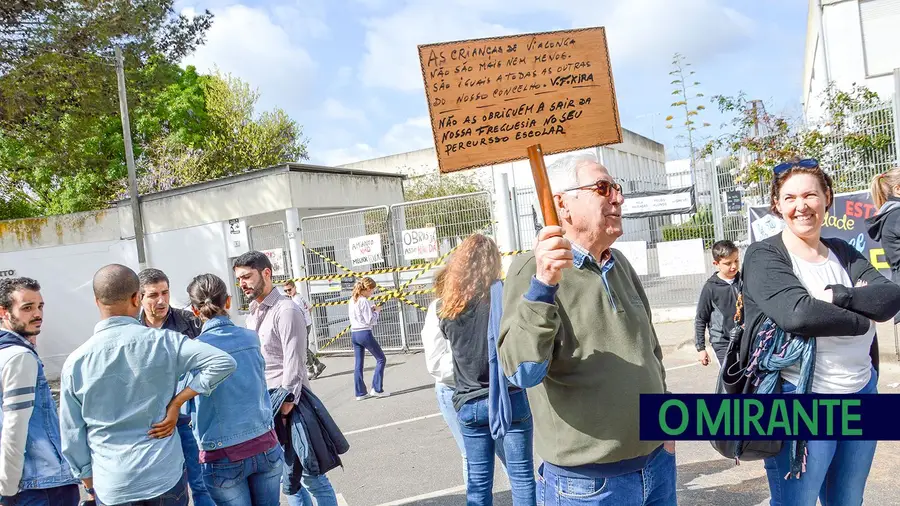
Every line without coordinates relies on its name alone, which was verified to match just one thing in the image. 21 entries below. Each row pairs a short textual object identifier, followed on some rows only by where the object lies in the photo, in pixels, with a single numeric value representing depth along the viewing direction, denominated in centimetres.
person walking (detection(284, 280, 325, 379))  1112
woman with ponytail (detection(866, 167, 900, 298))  499
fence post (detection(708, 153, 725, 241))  1112
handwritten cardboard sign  231
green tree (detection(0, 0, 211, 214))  1323
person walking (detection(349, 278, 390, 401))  938
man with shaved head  302
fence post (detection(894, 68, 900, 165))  908
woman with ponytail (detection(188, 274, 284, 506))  351
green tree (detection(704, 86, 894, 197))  992
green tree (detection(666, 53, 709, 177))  2403
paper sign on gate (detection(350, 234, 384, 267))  1325
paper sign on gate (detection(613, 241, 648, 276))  1127
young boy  557
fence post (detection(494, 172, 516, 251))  1234
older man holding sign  223
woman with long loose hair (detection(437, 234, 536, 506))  367
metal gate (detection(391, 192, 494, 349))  1272
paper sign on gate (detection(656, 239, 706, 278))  1098
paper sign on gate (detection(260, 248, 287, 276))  1470
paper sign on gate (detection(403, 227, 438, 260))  1262
